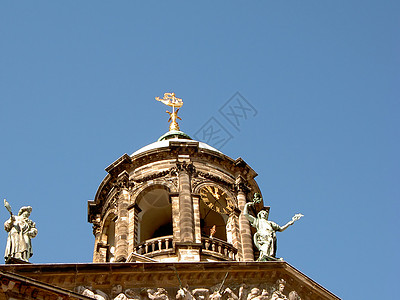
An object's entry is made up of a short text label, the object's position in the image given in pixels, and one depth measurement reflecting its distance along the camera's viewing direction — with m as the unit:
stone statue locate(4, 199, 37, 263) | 25.66
